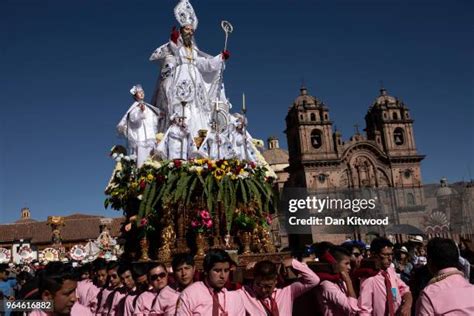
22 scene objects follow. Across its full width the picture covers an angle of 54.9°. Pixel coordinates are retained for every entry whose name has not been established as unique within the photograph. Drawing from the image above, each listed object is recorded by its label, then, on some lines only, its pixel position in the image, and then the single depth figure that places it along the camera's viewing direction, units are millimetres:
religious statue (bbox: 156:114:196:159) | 10016
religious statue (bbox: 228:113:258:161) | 10698
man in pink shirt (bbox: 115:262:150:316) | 5410
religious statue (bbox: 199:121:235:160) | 10109
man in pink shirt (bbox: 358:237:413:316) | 4379
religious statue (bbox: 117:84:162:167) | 10836
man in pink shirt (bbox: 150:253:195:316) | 4641
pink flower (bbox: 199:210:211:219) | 8562
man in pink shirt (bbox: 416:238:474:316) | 2910
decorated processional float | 8758
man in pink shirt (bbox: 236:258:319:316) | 4188
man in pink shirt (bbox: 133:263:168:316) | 4992
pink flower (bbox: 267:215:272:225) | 9539
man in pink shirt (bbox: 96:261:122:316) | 6426
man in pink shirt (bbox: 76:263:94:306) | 6945
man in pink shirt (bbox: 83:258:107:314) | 6887
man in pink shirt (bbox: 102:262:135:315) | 5762
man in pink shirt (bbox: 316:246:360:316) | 4297
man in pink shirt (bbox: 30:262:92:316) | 3311
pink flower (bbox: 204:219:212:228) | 8523
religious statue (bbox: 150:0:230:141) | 11344
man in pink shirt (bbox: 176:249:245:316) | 3951
